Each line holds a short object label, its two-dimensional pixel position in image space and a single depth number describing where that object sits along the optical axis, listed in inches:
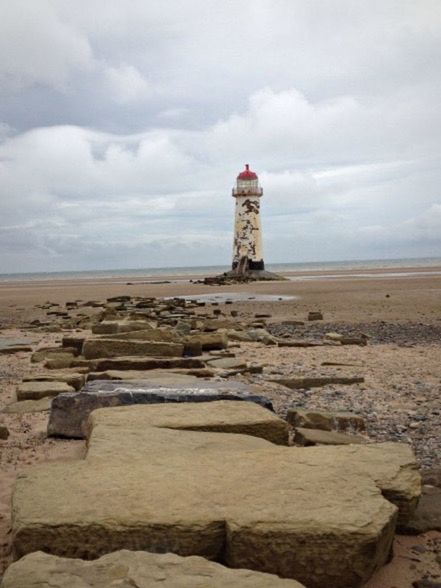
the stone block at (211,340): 365.0
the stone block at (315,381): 267.3
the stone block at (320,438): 170.4
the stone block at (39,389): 233.1
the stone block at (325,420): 193.2
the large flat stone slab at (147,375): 235.9
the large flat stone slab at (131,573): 82.2
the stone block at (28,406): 218.7
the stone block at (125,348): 321.7
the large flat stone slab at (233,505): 96.5
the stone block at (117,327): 413.4
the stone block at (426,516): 120.6
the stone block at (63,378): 251.9
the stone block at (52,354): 331.3
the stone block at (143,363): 280.4
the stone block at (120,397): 185.5
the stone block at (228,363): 301.7
